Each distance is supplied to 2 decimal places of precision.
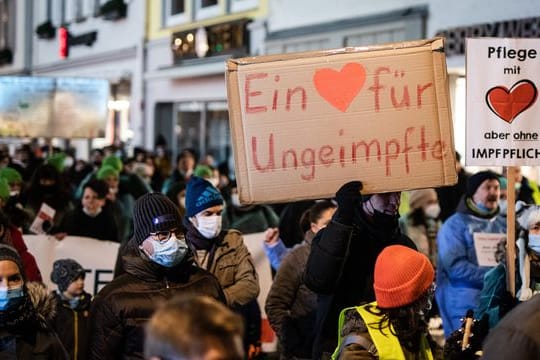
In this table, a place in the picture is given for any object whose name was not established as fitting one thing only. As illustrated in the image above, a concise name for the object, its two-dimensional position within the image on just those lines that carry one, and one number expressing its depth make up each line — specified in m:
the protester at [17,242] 6.15
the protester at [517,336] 2.74
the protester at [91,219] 8.44
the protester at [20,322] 4.50
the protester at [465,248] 6.86
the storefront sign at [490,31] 11.55
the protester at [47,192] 9.52
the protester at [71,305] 5.84
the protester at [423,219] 8.96
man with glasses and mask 4.50
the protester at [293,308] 5.73
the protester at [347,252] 4.35
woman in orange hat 3.81
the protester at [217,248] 6.00
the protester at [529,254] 5.19
